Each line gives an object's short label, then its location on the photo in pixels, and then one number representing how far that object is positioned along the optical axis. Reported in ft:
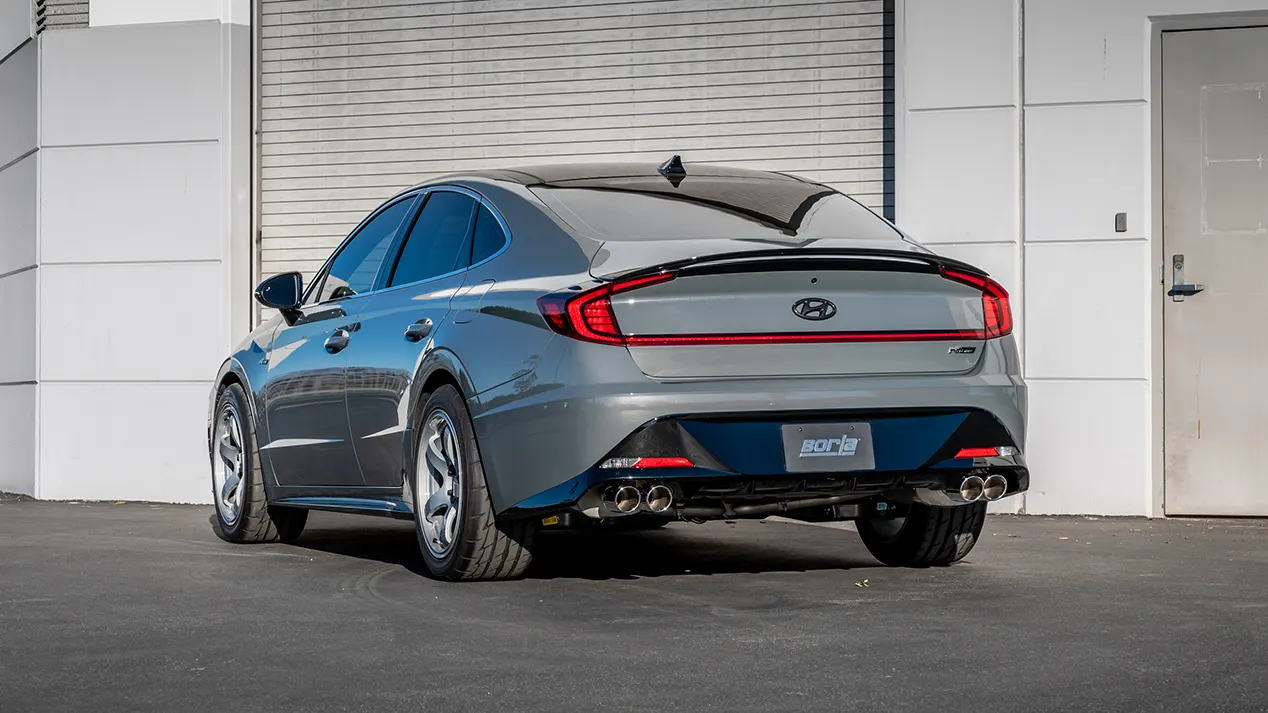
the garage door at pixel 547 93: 39.09
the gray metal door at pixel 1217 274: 34.91
